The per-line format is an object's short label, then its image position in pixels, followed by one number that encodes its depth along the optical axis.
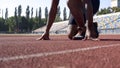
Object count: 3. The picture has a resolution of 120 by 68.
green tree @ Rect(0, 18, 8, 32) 79.74
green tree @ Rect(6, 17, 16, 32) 83.79
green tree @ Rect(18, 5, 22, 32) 80.88
